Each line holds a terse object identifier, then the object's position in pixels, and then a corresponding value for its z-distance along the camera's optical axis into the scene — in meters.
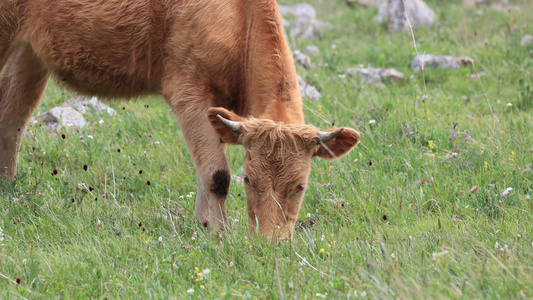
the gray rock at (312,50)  22.39
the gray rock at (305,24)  26.13
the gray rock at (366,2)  31.47
